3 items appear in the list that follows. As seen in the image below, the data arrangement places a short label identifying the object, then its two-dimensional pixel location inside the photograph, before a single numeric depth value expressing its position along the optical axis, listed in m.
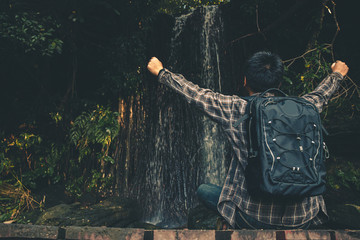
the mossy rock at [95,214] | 4.87
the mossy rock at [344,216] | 3.86
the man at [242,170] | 1.91
